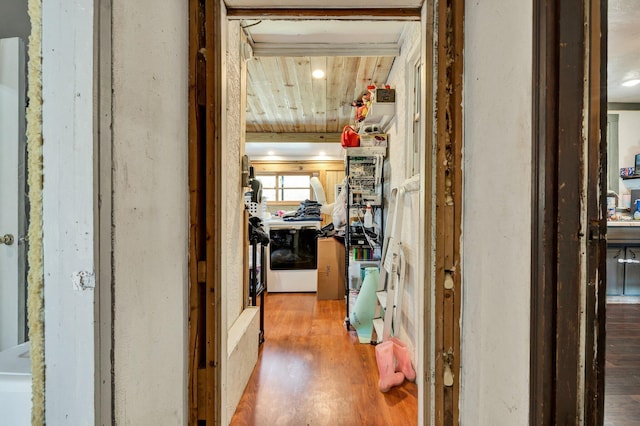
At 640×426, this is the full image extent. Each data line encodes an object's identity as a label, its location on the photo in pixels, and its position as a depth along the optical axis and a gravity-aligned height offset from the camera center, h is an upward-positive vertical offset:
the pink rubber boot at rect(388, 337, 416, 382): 2.14 -0.99
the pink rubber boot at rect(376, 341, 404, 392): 2.04 -1.01
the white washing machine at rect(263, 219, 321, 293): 4.50 -0.60
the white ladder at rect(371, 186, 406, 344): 2.38 -0.49
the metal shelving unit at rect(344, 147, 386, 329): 3.35 +0.16
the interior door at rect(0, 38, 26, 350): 1.36 +0.04
